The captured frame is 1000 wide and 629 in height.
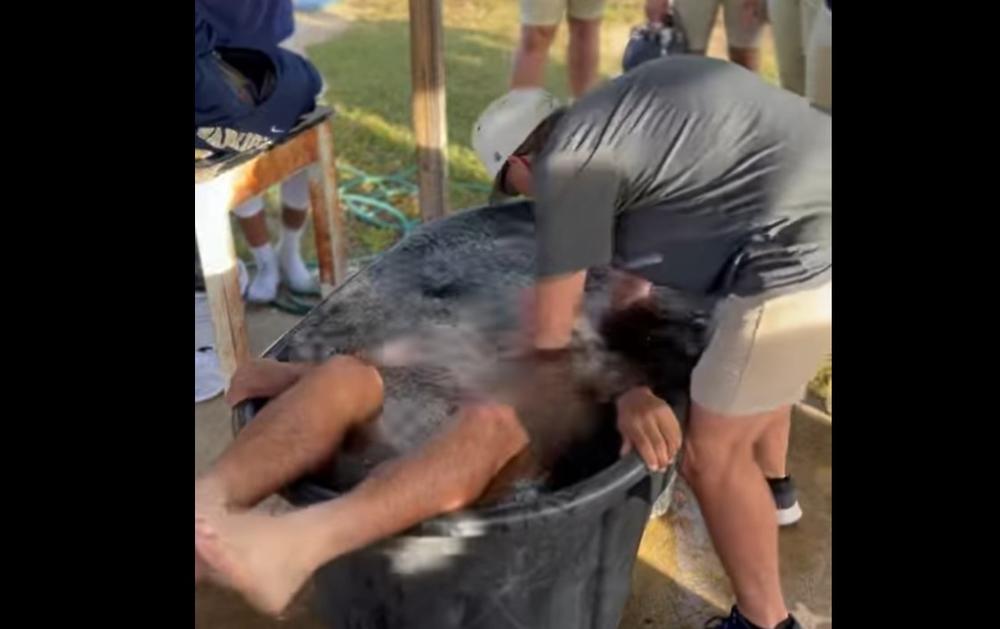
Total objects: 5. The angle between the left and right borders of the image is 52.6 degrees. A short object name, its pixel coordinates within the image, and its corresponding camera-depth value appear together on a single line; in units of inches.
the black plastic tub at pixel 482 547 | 55.6
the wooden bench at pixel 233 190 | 88.4
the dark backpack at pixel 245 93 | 89.6
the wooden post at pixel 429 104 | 100.6
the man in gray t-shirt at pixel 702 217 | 57.2
